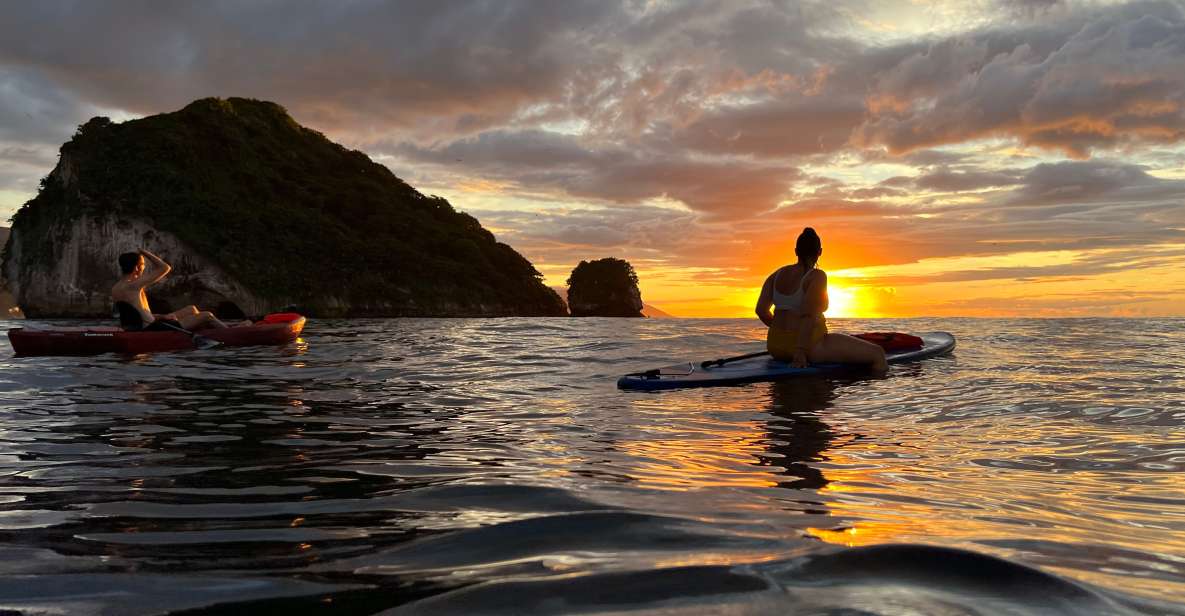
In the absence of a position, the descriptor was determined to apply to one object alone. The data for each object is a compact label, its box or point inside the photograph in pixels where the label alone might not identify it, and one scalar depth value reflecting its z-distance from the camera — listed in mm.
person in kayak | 13762
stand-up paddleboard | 8312
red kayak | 12922
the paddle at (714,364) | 9502
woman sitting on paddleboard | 8742
